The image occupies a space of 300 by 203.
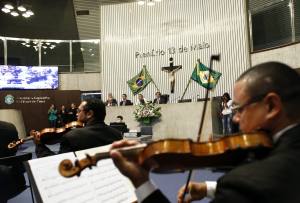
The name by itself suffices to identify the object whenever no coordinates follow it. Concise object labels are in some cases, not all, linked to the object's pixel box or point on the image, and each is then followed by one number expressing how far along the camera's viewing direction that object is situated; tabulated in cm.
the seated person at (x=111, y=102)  1141
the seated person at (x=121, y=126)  823
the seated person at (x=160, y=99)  1069
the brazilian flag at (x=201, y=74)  1221
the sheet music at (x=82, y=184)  161
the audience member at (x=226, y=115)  894
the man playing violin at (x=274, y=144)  102
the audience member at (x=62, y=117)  1276
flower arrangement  944
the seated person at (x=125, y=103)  1153
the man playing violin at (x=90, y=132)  311
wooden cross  1291
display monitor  1323
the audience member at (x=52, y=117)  1291
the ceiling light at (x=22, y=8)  1297
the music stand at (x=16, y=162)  330
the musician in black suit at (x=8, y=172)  330
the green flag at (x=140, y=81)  1345
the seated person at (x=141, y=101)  1007
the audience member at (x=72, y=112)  1245
